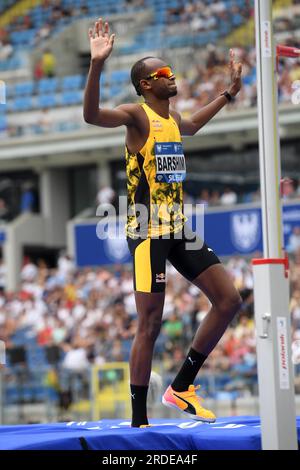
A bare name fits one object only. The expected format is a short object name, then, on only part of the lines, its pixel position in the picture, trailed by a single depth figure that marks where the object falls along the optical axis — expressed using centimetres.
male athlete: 693
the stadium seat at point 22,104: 2647
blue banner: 2125
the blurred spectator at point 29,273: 2385
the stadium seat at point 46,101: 2619
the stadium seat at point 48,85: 2659
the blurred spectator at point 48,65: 2762
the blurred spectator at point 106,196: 2459
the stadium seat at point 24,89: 2686
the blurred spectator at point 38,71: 2752
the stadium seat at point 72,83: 2625
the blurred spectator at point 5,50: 2875
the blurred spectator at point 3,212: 2697
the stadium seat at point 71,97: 2581
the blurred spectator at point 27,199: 2765
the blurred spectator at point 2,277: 2556
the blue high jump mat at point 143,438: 588
